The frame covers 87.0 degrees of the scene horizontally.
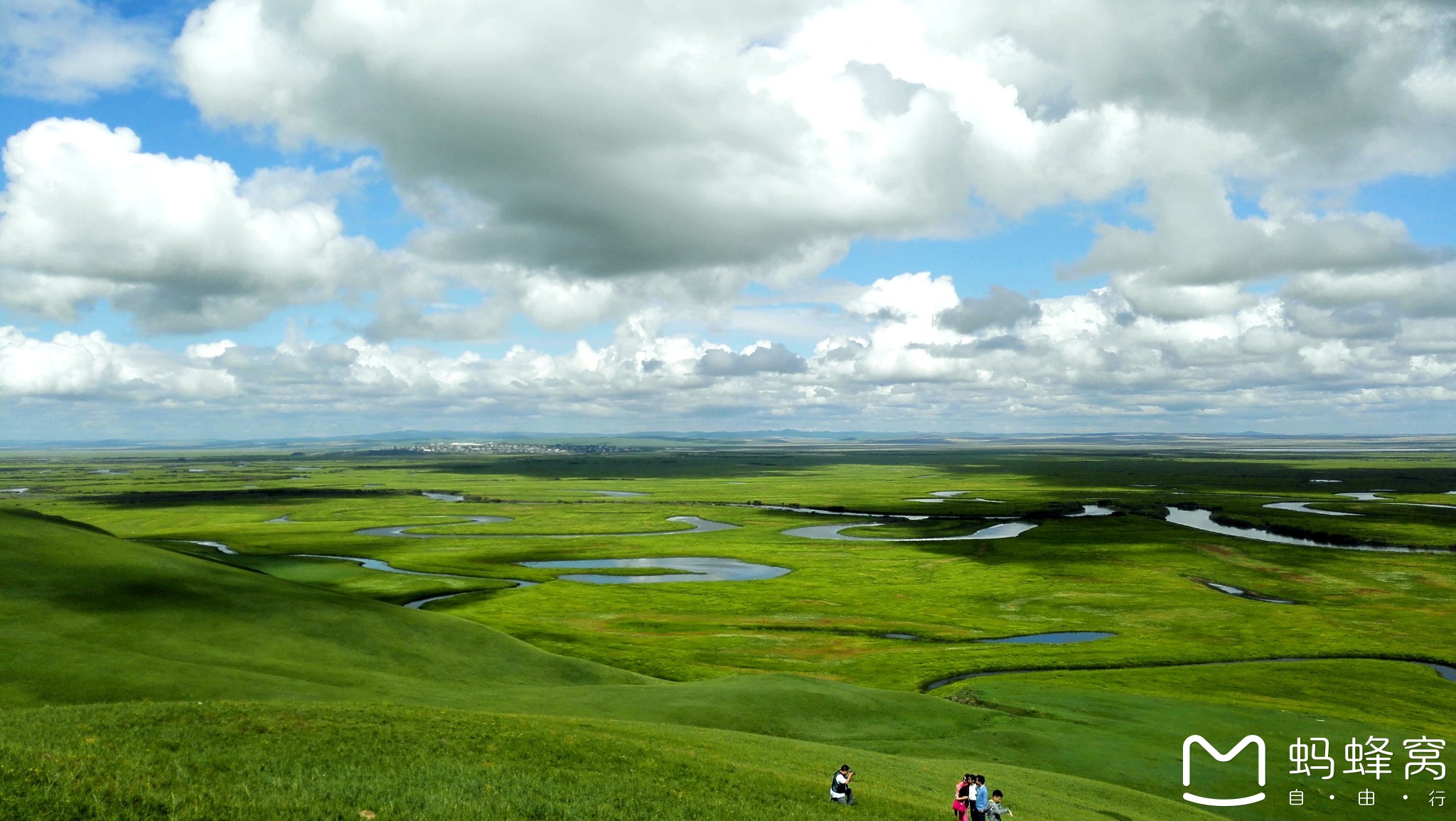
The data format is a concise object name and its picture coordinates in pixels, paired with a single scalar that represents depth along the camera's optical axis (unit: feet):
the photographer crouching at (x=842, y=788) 93.32
